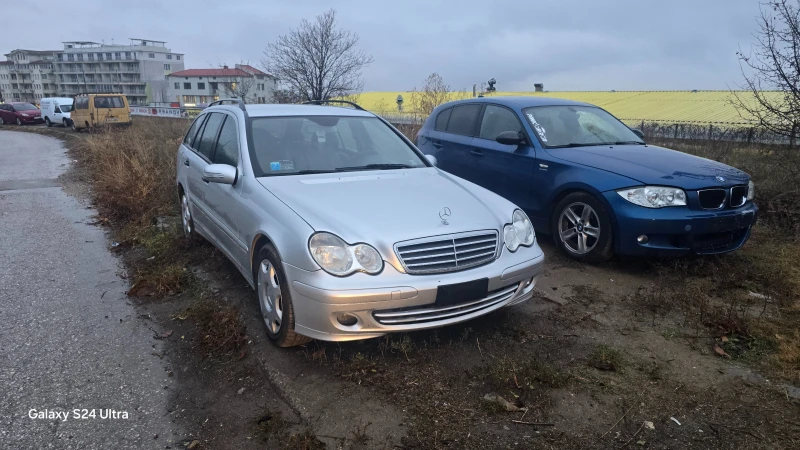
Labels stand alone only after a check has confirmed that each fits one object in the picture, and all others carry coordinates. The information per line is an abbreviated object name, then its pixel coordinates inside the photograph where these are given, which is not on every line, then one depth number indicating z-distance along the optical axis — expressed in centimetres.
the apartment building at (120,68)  10138
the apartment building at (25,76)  11294
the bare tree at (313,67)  2225
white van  3006
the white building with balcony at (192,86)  9488
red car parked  3400
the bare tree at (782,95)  678
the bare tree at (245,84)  3356
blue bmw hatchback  473
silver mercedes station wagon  312
